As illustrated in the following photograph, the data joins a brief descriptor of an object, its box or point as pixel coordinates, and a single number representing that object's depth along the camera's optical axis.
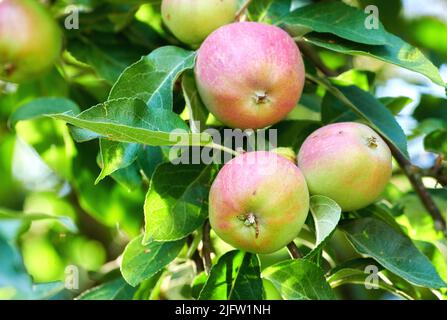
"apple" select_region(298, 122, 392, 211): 0.93
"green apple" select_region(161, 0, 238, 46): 0.98
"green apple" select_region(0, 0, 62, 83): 1.04
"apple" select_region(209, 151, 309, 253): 0.90
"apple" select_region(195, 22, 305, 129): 0.93
